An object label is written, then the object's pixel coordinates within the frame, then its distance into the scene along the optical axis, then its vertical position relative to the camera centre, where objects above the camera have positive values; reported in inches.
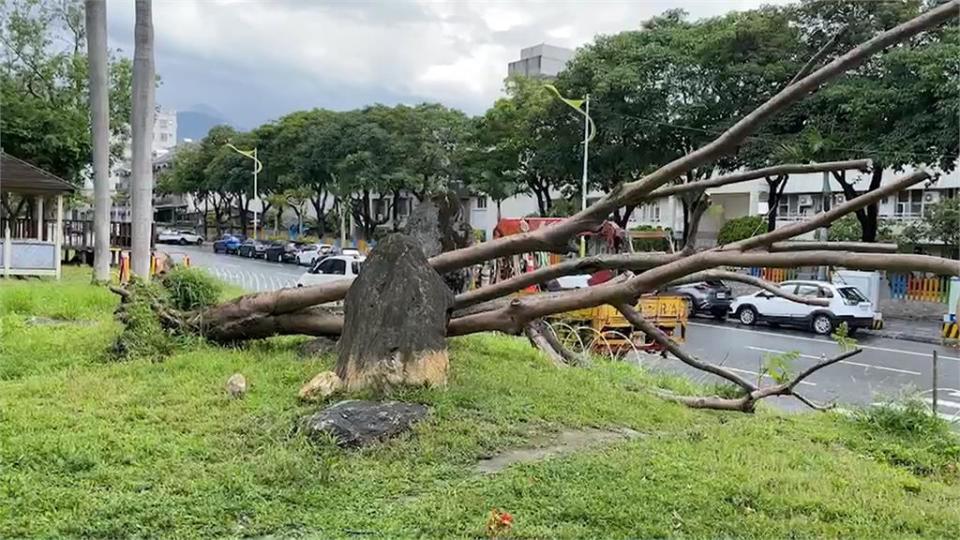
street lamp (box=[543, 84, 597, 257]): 1063.0 +153.2
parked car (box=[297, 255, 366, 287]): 823.7 -35.6
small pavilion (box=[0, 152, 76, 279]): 795.4 +7.9
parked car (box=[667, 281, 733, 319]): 963.3 -65.4
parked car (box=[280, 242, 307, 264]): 1727.4 -43.5
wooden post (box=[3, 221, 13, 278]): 784.3 -27.2
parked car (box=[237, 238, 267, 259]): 1868.8 -40.8
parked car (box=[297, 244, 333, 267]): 1594.2 -40.2
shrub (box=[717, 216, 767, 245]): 1337.4 +22.2
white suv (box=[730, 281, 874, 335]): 832.9 -66.7
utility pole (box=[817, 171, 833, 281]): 989.2 +15.2
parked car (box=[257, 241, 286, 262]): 1778.7 -43.1
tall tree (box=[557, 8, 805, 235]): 988.6 +201.8
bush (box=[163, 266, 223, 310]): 377.1 -26.8
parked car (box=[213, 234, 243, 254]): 2022.6 -35.0
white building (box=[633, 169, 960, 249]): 1432.1 +81.1
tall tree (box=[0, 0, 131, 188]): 1125.7 +190.6
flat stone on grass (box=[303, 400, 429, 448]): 219.6 -50.4
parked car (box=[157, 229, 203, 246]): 2447.1 -25.9
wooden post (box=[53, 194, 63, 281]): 814.5 -15.7
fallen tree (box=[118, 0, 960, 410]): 246.7 -6.6
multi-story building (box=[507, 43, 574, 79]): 2030.0 +436.1
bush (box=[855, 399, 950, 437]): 286.8 -60.1
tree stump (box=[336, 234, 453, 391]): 263.6 -28.4
